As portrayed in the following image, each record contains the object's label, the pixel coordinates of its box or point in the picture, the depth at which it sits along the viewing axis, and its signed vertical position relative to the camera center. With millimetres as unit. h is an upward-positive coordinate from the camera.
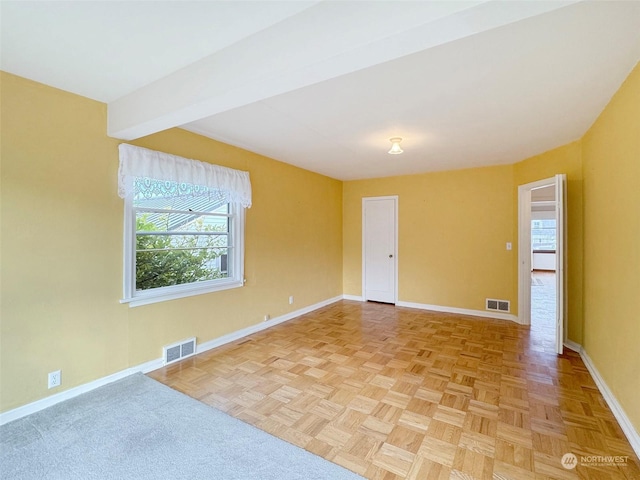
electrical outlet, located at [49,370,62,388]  2232 -1079
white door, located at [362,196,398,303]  5496 -130
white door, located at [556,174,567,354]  3189 -102
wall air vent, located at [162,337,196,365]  2941 -1155
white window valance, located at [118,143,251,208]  2580 +647
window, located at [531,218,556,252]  10016 +302
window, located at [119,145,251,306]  2680 +142
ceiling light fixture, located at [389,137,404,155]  3227 +1073
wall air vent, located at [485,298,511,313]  4503 -981
